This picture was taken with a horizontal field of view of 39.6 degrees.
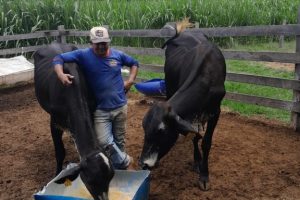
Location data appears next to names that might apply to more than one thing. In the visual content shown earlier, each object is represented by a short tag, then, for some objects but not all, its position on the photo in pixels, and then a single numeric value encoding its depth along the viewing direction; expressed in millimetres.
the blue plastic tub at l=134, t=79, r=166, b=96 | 7632
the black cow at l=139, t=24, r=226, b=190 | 4363
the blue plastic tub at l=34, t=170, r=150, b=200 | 4086
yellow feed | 4148
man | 4543
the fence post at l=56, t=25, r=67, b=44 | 11445
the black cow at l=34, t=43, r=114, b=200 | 3682
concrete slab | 9094
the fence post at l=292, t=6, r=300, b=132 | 6473
